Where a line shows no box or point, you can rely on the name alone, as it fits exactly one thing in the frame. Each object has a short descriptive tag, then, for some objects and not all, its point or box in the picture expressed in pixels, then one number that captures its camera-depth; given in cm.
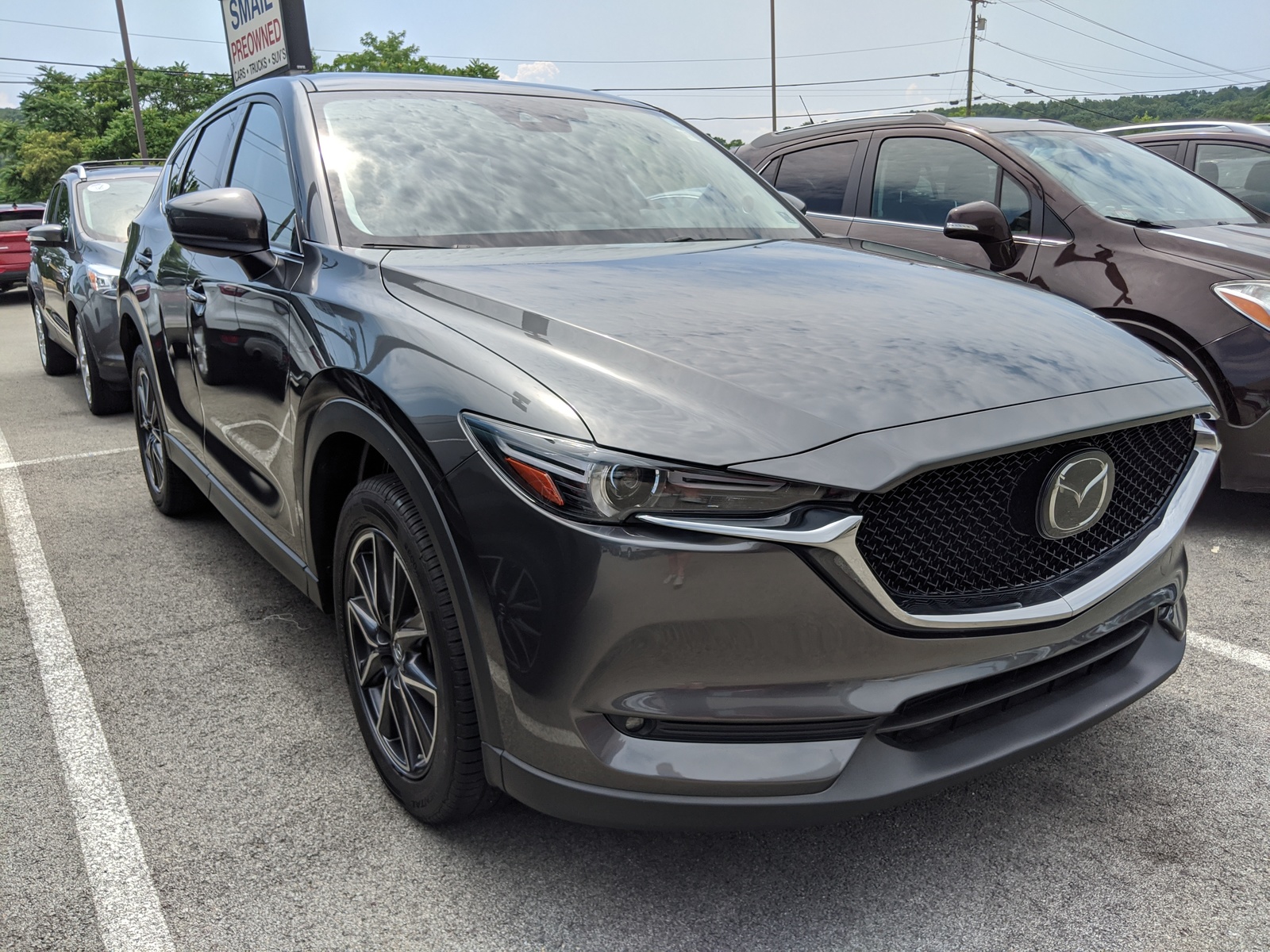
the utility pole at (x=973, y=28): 6225
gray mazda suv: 173
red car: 1658
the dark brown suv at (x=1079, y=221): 418
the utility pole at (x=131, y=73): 3178
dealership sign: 1245
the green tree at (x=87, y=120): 5734
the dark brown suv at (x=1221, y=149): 689
